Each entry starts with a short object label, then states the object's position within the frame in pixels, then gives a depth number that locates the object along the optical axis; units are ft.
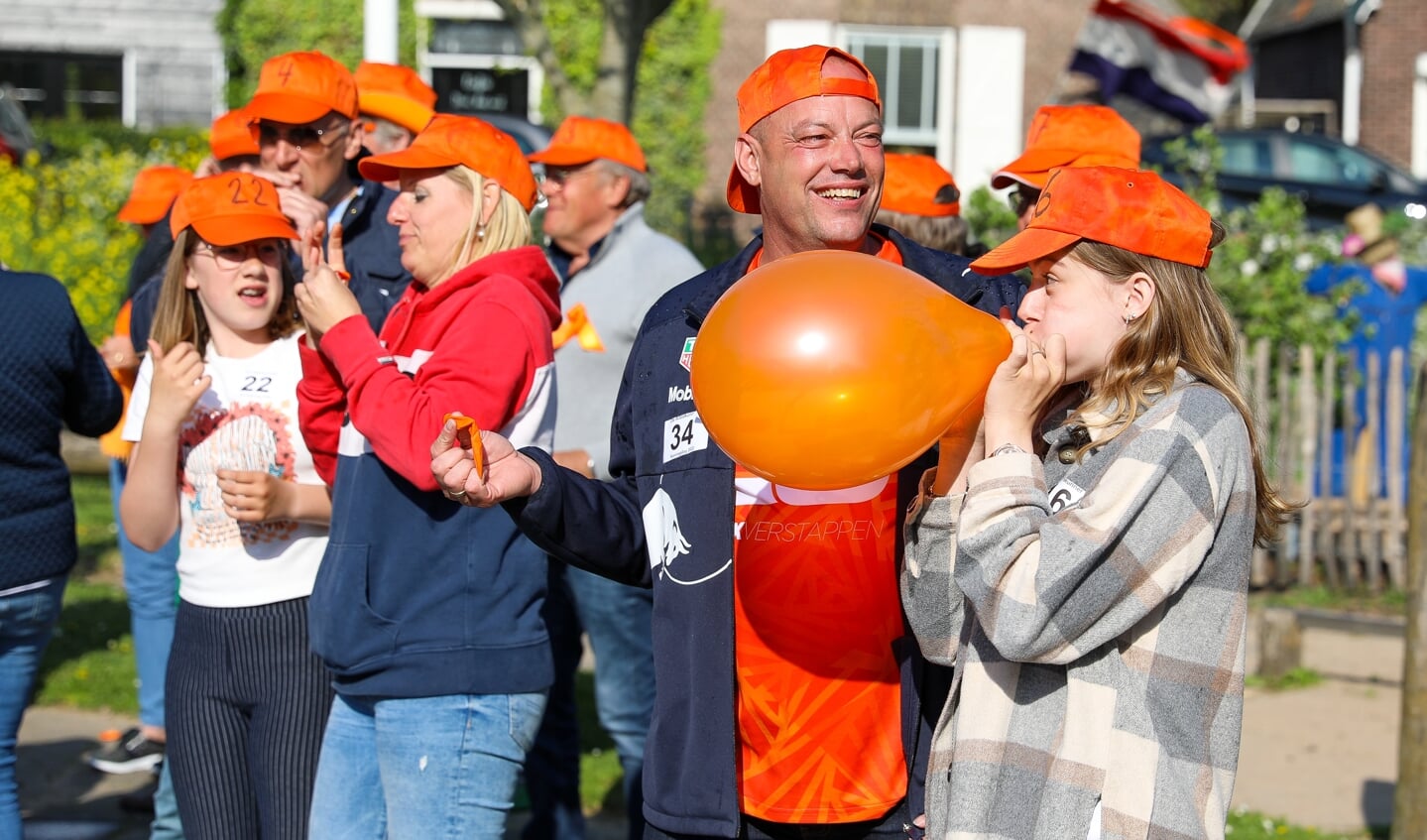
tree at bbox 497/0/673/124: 29.22
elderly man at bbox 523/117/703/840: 15.14
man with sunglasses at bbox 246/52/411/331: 14.05
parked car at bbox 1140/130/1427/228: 55.62
